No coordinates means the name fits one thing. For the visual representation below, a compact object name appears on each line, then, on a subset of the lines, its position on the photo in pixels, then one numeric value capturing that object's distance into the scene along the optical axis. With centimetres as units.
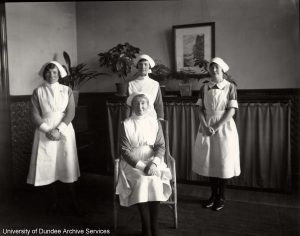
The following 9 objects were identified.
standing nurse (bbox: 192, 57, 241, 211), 287
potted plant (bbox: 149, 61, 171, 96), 394
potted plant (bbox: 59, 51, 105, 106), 418
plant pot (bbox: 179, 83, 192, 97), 384
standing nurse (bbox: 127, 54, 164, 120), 290
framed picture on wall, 394
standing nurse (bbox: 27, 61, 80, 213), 269
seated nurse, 225
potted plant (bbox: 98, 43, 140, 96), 402
